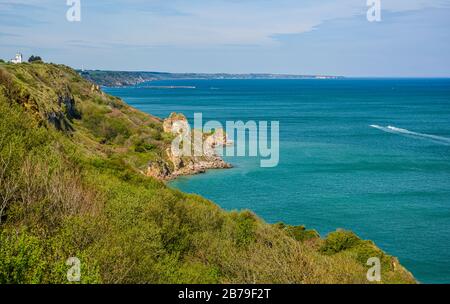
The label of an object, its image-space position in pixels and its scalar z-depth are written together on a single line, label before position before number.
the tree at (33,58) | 109.60
